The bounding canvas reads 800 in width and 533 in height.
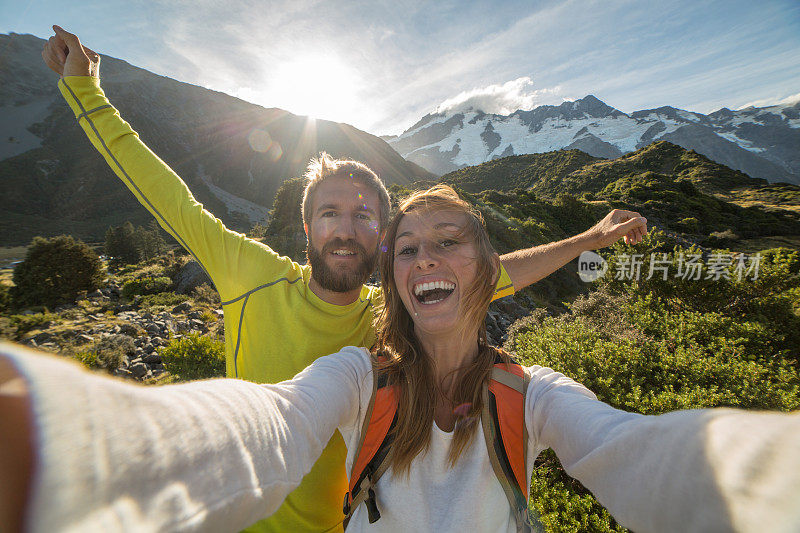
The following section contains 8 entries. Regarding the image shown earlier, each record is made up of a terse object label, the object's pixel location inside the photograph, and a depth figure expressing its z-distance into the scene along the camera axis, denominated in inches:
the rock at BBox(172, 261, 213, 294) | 566.6
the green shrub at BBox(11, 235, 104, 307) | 508.4
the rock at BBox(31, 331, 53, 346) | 310.7
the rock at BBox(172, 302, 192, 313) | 438.0
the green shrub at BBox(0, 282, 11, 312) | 459.7
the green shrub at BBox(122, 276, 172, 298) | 566.9
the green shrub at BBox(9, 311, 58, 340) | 335.1
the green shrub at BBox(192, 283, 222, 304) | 491.2
